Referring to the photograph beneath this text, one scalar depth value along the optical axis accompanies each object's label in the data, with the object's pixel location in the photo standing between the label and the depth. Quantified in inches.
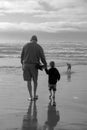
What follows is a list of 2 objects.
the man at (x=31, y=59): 331.3
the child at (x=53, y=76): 329.4
